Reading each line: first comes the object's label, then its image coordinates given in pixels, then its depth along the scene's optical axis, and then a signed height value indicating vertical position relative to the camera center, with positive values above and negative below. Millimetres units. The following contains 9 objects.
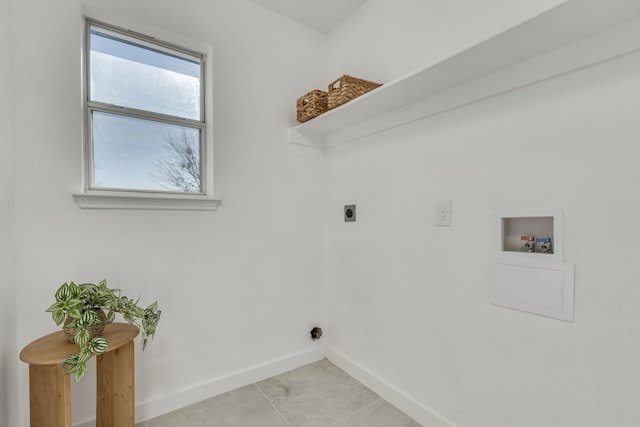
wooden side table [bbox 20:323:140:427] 1184 -729
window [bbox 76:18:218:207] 1690 +572
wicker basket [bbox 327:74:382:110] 1826 +748
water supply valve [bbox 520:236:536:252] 1309 -148
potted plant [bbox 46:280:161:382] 1143 -440
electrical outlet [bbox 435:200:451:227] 1609 -18
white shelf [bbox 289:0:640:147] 1035 +644
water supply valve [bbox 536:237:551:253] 1259 -147
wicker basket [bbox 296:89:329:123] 2100 +751
